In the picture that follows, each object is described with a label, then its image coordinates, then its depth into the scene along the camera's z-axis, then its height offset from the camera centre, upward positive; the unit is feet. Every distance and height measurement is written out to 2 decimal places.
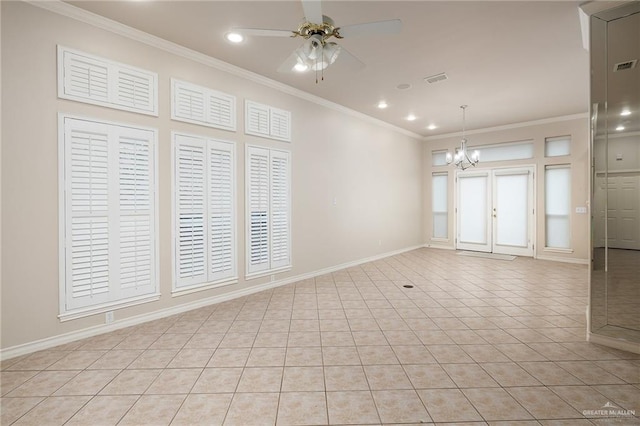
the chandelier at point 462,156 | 19.60 +3.97
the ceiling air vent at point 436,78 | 14.21 +6.80
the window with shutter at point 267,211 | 14.15 +0.14
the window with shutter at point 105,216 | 9.36 -0.09
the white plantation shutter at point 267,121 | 14.10 +4.70
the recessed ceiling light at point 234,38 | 10.77 +6.62
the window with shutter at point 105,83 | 9.29 +4.52
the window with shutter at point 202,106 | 11.71 +4.63
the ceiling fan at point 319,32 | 7.22 +4.76
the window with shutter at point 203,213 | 11.81 +0.03
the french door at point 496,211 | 23.15 +0.23
